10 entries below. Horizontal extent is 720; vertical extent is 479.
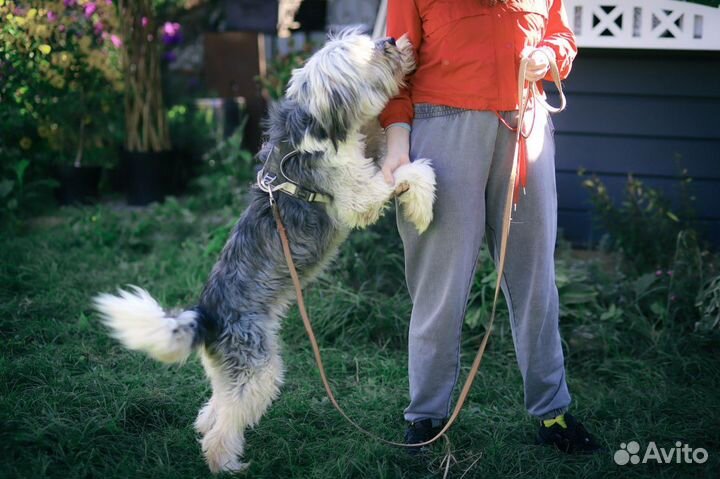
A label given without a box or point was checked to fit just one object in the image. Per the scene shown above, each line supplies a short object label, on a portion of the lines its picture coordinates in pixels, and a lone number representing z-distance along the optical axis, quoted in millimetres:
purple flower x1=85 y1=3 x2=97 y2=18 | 6258
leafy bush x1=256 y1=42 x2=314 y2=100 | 6379
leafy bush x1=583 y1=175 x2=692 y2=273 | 4551
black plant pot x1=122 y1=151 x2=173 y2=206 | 6598
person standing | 2676
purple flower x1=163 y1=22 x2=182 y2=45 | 7582
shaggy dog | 2746
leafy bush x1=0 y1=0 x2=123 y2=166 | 5473
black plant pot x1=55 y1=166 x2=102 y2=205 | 6566
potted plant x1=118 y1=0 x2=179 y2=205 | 6402
